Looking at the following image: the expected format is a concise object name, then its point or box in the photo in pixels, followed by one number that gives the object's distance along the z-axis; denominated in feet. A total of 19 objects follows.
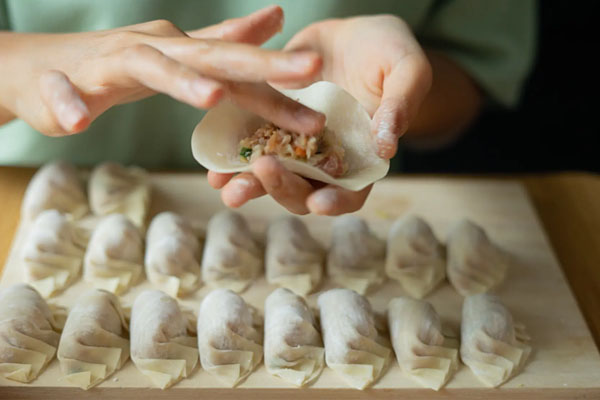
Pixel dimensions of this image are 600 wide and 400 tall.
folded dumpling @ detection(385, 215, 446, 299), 1.93
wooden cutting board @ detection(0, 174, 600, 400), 1.72
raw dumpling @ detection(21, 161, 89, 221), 2.06
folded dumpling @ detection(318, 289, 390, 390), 1.73
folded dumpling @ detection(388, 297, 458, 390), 1.74
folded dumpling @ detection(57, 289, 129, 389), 1.72
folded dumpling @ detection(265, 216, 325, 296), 1.92
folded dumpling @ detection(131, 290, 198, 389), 1.72
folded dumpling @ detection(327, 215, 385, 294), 1.93
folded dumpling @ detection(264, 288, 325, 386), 1.73
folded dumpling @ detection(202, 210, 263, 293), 1.92
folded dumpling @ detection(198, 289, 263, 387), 1.73
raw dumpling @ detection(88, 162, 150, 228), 2.09
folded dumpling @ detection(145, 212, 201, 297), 1.91
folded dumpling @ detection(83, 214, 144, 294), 1.91
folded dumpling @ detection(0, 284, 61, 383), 1.72
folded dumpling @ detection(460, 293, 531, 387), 1.75
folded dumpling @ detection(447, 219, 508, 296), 1.93
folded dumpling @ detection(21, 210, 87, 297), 1.91
